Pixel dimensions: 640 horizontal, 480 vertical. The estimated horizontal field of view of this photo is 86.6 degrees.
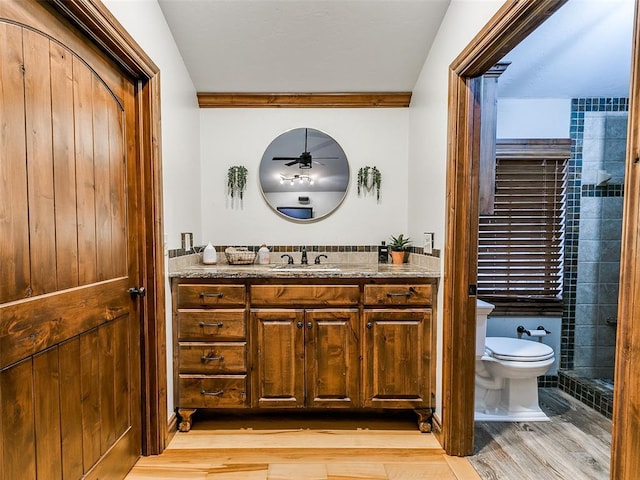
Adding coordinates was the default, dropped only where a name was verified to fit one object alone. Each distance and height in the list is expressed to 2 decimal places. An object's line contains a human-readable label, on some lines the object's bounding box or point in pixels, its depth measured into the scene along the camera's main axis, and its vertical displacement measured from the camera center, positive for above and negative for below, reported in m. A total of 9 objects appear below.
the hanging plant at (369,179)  2.66 +0.39
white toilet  2.09 -0.95
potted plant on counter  2.52 -0.15
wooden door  1.04 -0.11
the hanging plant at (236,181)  2.65 +0.37
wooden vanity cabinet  1.98 -0.68
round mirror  2.65 +0.42
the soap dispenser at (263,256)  2.58 -0.21
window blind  2.61 -0.03
